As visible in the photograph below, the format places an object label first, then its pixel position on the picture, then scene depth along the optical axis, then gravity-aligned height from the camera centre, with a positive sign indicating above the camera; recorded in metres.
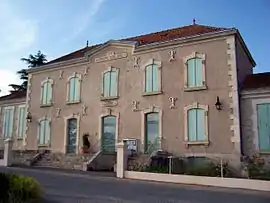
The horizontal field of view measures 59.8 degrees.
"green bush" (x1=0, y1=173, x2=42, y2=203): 5.43 -1.35
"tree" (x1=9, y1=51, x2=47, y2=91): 27.89 +8.33
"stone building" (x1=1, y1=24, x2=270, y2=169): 12.05 +2.37
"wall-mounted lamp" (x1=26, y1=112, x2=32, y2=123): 16.83 +1.12
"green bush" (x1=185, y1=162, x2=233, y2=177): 10.04 -1.47
